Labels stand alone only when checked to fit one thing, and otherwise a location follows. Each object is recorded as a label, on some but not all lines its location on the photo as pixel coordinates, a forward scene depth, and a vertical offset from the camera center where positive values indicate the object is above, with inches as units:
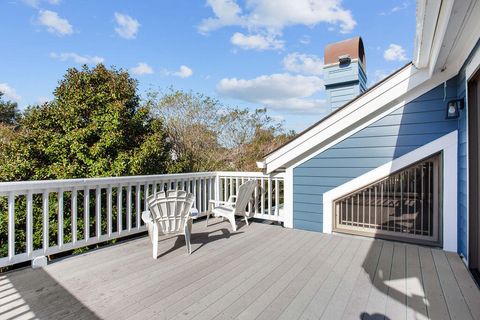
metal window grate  161.3 -30.2
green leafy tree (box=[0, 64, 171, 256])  222.8 +20.5
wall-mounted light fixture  137.2 +29.2
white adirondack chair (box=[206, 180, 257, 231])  191.8 -32.6
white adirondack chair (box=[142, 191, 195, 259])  138.9 -28.5
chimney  281.7 +100.6
